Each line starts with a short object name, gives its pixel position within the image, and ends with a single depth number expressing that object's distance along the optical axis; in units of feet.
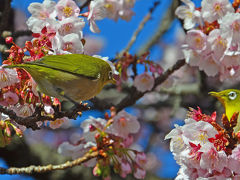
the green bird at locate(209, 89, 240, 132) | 24.04
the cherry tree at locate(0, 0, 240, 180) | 16.61
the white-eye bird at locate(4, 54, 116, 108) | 16.70
